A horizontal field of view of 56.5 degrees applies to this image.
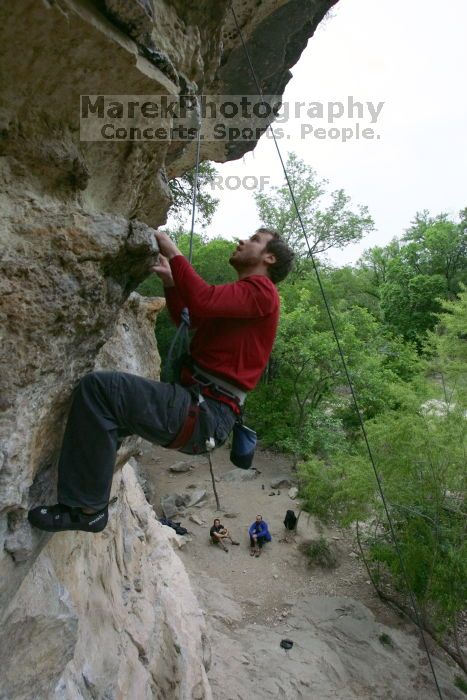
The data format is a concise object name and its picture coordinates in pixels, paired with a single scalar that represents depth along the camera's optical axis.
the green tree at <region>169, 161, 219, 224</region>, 11.33
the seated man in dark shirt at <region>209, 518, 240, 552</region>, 11.90
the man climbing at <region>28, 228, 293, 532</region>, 2.42
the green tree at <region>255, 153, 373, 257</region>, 24.38
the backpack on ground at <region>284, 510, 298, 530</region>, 12.57
